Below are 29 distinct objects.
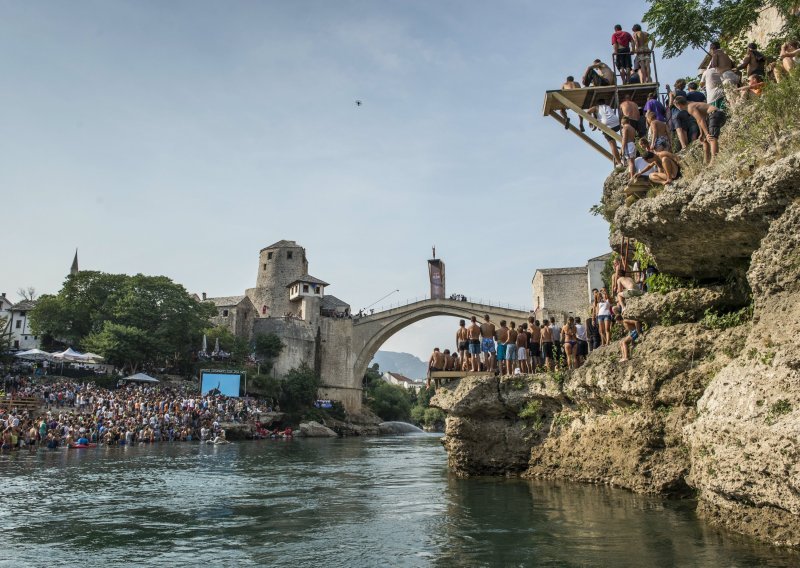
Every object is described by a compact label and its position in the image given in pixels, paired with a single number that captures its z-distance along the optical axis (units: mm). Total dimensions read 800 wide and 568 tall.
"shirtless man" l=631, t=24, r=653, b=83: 12234
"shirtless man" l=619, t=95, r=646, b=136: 10945
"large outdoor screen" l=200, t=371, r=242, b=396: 41312
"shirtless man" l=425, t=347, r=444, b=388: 14805
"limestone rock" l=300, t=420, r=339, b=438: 42969
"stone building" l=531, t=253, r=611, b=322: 48031
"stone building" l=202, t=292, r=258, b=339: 59812
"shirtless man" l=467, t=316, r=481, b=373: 14317
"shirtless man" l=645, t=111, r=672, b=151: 9641
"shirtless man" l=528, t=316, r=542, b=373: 13430
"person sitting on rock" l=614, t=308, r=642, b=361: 10273
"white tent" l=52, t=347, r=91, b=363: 36938
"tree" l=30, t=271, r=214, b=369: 47594
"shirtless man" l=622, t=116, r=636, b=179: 10370
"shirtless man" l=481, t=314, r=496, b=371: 14008
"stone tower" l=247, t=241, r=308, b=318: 63500
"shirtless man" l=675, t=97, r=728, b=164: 8695
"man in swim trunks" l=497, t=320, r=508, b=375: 13329
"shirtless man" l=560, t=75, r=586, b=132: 12581
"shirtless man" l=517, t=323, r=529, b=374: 13172
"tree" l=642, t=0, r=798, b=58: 13328
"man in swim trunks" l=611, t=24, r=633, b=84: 12508
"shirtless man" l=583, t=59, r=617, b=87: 12453
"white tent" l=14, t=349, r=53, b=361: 35834
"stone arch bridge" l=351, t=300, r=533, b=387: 55125
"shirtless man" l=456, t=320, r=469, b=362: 14617
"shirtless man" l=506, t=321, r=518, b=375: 13219
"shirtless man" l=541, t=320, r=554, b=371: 13055
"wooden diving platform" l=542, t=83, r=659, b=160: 12297
